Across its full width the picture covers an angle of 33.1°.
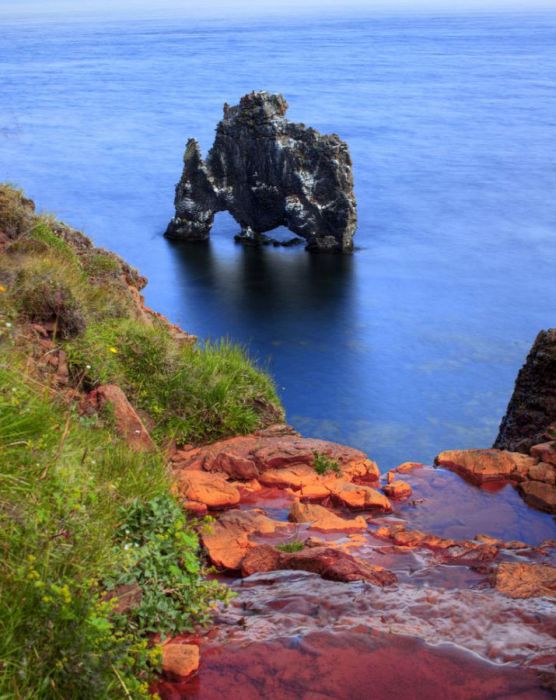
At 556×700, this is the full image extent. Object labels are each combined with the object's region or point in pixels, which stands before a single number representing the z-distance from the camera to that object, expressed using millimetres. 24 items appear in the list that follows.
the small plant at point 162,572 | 7027
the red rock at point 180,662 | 6625
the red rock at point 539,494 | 13328
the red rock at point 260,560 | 8758
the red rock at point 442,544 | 10398
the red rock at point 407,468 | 14633
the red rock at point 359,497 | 12242
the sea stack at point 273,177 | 46906
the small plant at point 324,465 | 13203
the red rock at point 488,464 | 14141
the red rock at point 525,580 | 8742
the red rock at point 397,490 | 13195
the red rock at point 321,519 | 10992
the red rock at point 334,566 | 8492
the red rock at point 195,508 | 10414
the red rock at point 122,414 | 11414
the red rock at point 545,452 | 14289
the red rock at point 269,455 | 12297
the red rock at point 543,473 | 13914
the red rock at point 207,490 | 10758
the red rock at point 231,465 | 12234
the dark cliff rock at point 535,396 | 16453
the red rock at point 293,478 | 12538
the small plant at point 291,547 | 9359
